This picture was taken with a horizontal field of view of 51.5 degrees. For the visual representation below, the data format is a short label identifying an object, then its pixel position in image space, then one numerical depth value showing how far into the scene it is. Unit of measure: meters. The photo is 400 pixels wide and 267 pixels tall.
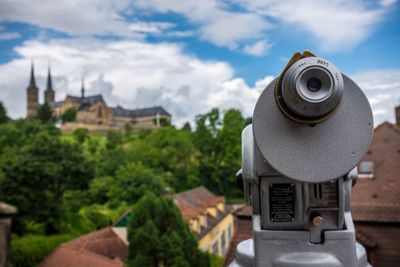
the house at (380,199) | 5.78
